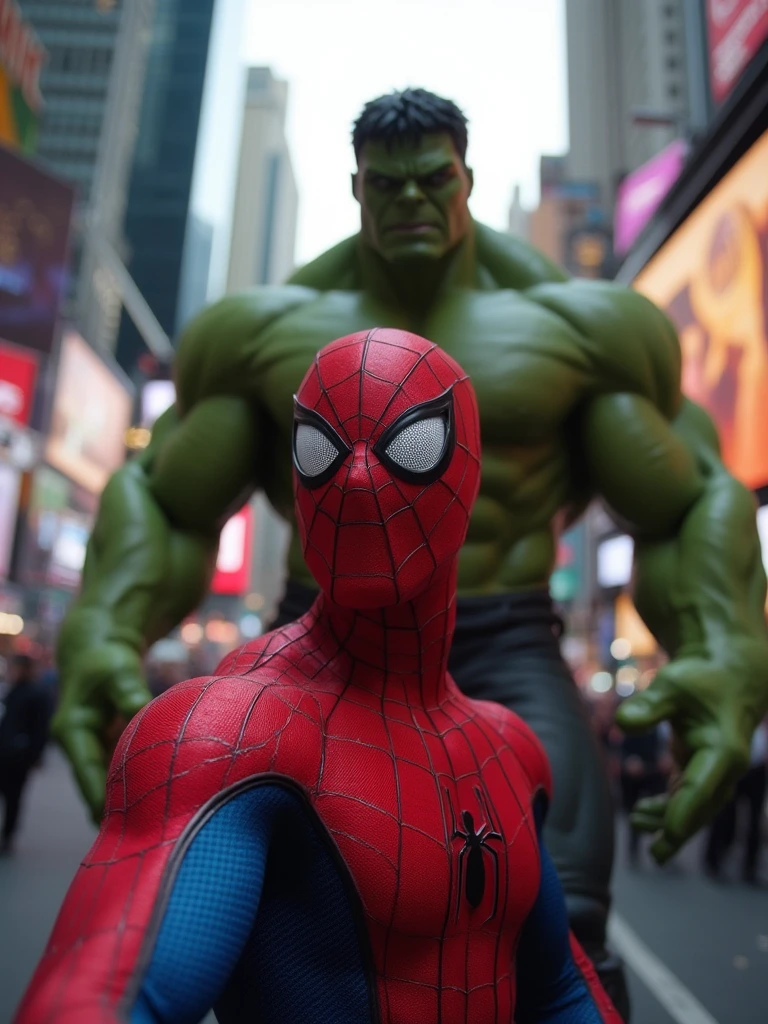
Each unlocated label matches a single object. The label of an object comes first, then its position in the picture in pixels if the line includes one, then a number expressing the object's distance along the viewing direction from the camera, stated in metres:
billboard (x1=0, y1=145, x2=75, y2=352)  18.05
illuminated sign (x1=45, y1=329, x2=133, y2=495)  27.83
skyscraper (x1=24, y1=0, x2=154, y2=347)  61.78
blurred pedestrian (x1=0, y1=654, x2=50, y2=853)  6.62
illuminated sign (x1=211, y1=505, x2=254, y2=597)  23.88
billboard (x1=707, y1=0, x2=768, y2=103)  10.86
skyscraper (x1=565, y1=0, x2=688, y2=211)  53.41
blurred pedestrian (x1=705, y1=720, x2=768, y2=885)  6.60
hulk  1.74
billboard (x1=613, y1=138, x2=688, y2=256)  19.23
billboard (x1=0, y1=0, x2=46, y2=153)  18.30
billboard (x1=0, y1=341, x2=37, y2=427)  19.22
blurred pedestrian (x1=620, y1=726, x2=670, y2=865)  7.31
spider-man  0.84
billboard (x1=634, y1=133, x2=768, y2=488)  9.66
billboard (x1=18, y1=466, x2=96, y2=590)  25.67
